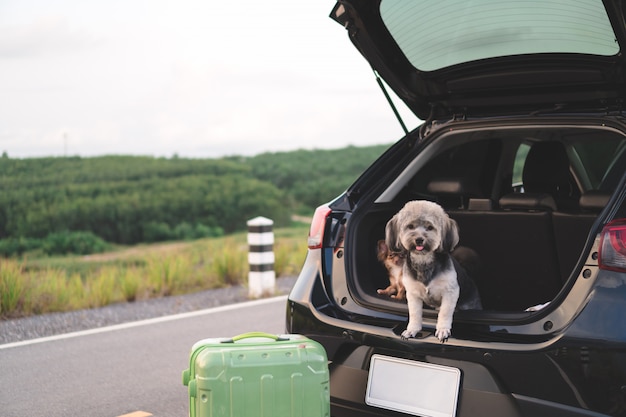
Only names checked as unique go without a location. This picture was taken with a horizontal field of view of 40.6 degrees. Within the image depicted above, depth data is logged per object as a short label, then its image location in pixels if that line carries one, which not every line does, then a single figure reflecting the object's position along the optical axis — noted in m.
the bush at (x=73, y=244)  24.98
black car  3.27
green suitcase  3.59
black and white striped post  10.50
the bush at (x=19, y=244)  23.02
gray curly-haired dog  3.76
